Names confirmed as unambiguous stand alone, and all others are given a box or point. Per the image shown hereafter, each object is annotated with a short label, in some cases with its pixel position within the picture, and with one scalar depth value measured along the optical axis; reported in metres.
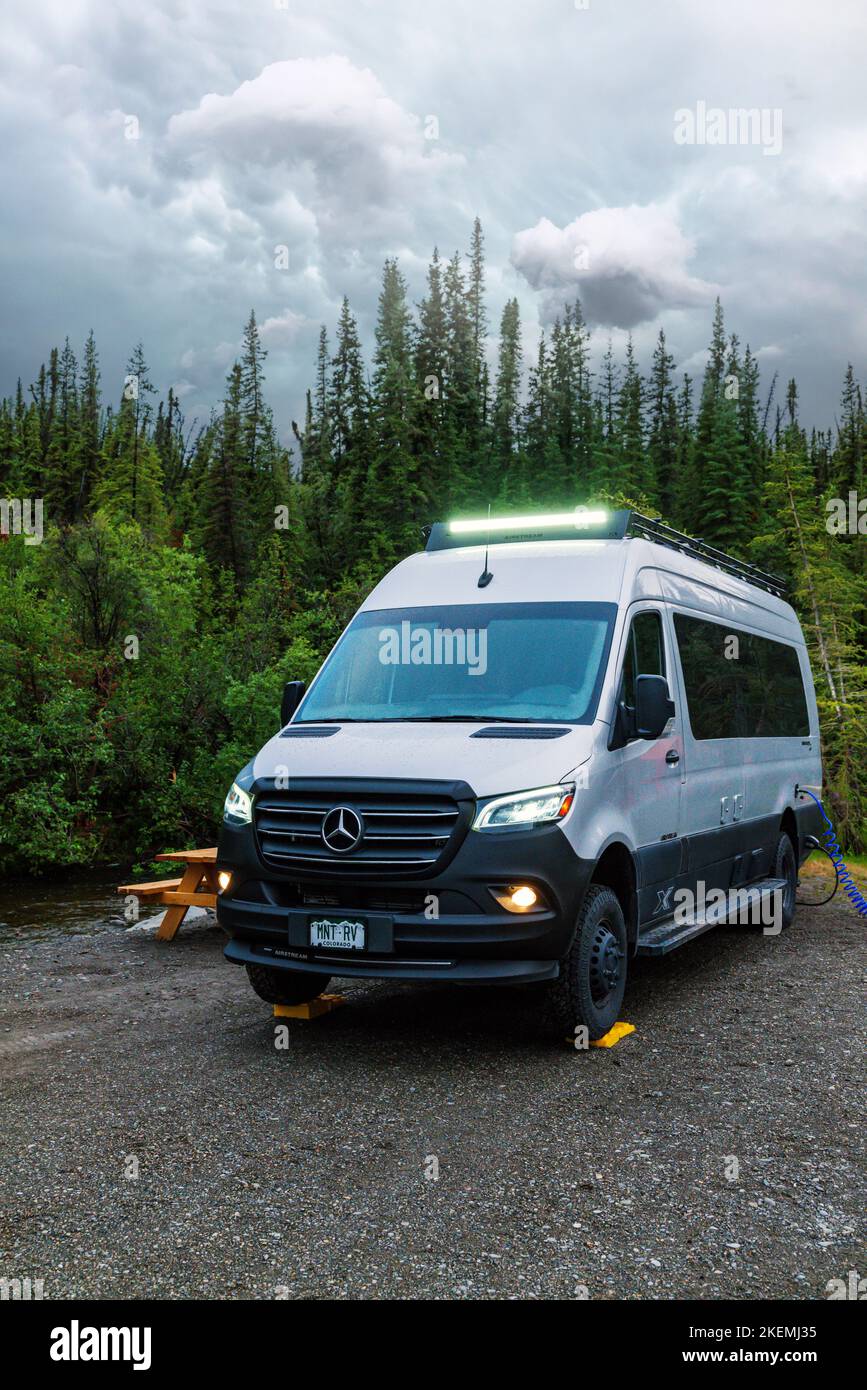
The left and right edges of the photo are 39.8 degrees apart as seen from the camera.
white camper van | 6.02
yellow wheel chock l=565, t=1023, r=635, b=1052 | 6.71
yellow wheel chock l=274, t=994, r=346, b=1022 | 7.31
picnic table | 10.19
